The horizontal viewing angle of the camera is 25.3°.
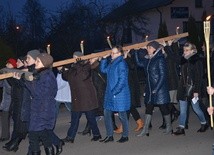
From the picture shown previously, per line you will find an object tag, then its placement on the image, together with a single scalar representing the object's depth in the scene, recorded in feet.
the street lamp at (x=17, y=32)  79.12
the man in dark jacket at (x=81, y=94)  28.35
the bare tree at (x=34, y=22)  110.36
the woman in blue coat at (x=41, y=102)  22.67
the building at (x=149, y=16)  104.83
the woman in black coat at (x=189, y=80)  29.50
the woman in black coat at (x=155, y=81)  28.86
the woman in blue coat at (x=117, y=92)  27.63
